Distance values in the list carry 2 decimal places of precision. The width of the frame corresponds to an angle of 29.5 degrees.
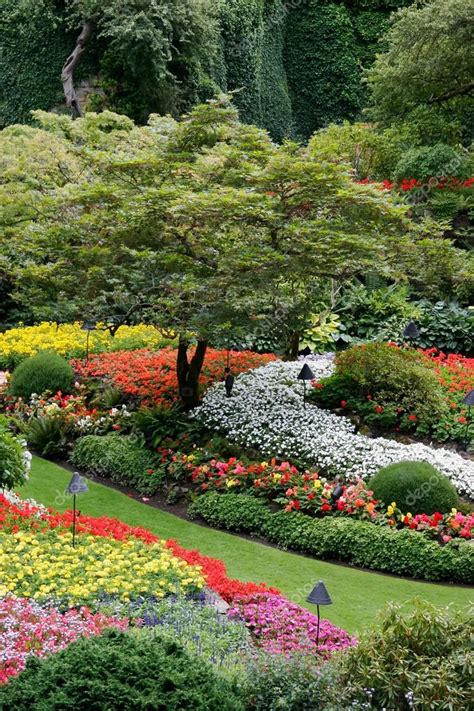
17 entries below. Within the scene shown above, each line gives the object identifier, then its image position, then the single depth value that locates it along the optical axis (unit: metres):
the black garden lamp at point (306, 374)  12.56
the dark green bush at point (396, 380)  12.85
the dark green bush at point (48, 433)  13.62
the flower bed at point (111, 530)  8.30
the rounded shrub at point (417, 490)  10.21
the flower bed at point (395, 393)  12.68
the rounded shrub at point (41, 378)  14.95
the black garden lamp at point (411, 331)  13.99
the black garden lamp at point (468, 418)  11.26
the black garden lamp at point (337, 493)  10.30
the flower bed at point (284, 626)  7.14
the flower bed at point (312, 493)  9.91
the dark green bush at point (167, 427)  12.80
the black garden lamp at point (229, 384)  13.48
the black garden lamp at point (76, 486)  8.38
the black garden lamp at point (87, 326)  15.56
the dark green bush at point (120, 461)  12.22
